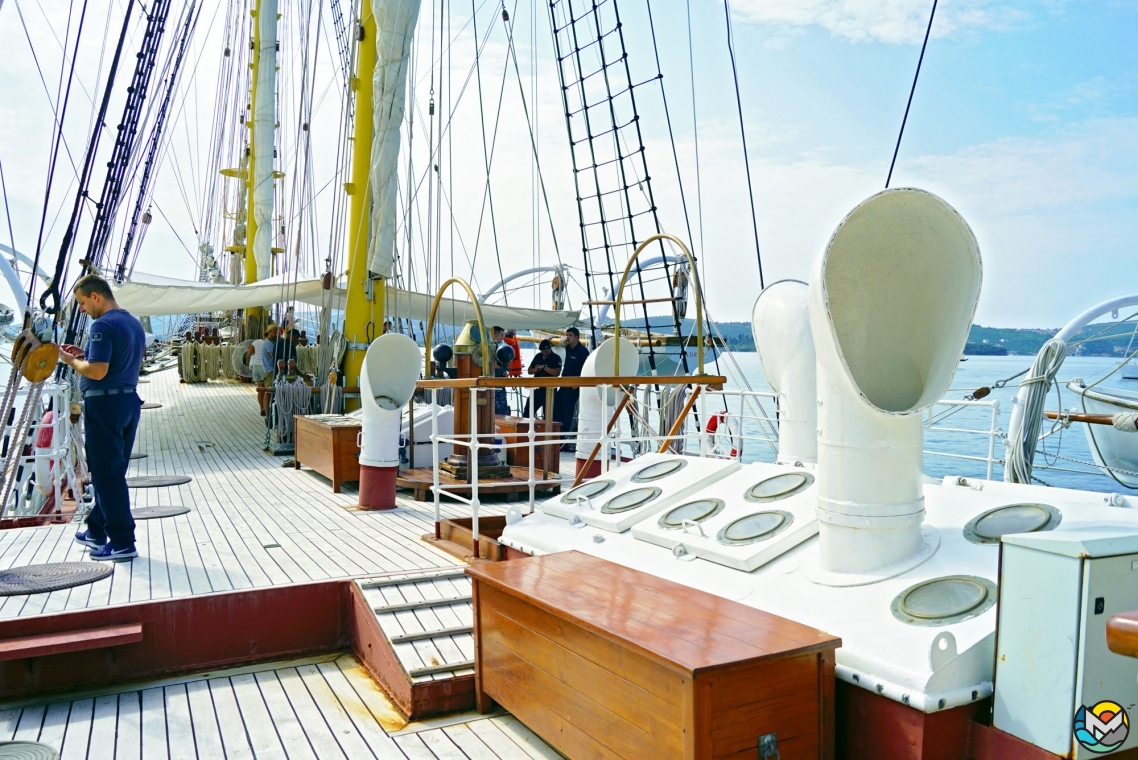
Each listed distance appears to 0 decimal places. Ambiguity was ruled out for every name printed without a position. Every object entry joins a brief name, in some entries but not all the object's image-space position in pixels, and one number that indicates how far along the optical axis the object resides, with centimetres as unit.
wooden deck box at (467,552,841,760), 240
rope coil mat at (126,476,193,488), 823
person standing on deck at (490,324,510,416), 908
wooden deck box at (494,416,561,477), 802
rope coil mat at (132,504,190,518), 660
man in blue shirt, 470
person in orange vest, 1214
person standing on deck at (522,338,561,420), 1041
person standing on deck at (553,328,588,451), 1005
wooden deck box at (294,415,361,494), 811
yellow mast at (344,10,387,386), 1079
